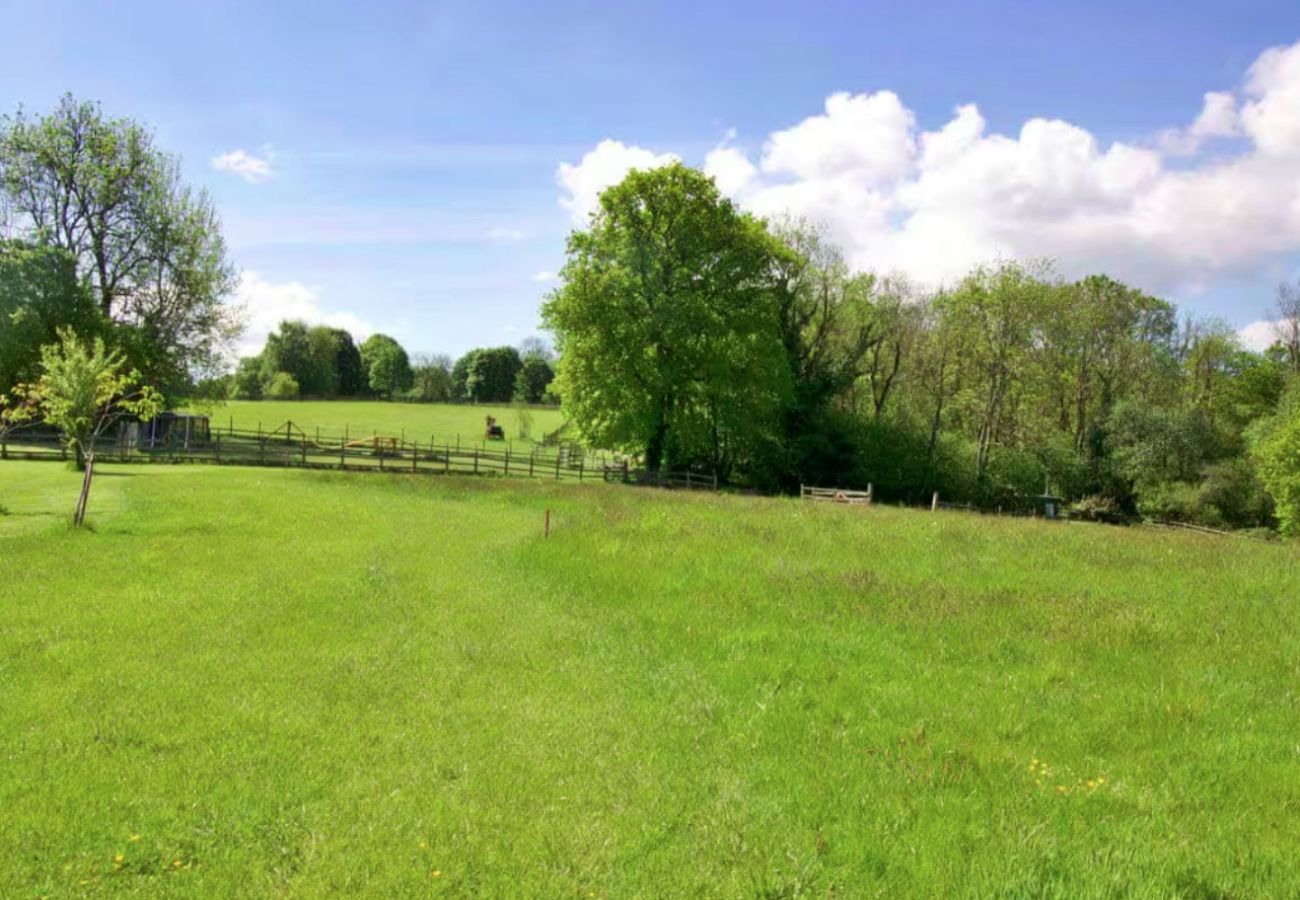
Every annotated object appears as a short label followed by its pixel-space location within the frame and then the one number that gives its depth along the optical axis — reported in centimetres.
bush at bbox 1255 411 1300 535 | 3481
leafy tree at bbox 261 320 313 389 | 11244
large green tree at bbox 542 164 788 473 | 3781
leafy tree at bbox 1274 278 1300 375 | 4431
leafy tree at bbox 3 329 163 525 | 2006
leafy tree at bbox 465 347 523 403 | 11944
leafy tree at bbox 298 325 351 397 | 11356
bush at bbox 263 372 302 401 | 10481
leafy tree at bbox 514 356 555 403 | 11631
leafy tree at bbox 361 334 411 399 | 12125
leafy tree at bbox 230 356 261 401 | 10431
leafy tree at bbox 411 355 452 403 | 12444
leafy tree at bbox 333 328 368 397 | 11981
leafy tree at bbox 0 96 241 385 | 4356
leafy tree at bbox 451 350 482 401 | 12875
